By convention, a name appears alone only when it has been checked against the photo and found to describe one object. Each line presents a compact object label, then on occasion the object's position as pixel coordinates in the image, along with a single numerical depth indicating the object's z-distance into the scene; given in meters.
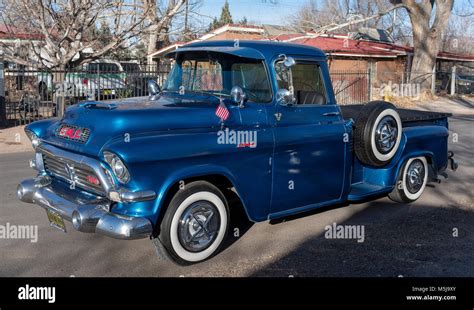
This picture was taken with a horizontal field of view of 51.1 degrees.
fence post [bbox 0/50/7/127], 15.22
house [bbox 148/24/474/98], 26.16
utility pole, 16.88
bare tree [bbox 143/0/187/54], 15.70
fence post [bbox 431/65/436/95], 27.96
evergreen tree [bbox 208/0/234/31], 57.10
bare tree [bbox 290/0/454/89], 26.47
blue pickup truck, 4.32
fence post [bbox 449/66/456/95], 30.18
